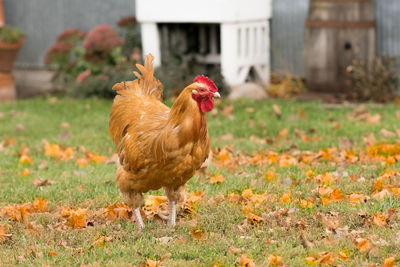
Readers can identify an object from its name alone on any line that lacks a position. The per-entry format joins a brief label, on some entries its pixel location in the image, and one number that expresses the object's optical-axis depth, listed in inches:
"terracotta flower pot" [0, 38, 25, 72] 866.0
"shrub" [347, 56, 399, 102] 713.1
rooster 306.6
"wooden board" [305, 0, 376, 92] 733.4
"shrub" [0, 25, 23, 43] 873.9
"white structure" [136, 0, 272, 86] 780.6
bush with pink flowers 807.7
